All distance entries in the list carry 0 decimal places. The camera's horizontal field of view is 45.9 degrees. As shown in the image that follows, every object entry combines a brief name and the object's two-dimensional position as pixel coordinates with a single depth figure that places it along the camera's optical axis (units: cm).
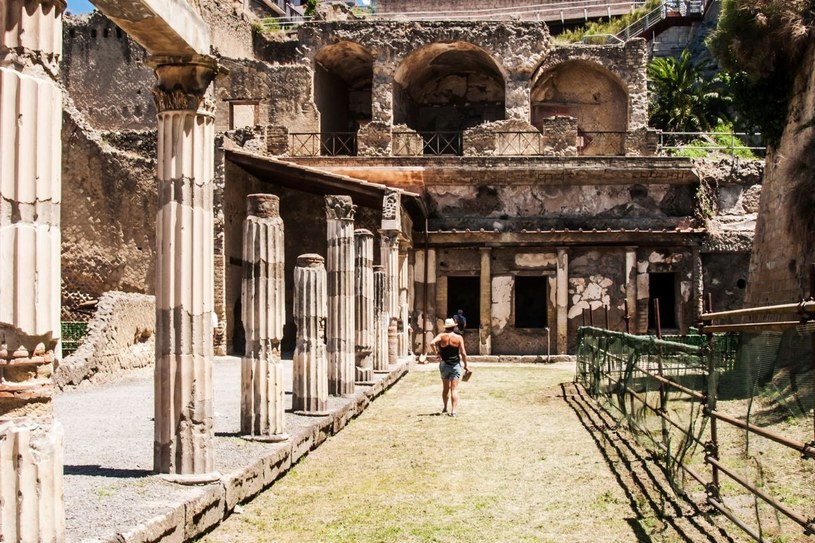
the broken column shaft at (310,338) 996
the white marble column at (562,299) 2205
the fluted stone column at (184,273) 614
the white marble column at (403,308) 1992
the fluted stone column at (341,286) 1196
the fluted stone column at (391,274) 1786
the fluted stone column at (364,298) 1395
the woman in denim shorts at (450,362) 1186
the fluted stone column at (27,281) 388
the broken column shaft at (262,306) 805
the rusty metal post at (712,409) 641
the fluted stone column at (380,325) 1577
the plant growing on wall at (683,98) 3653
